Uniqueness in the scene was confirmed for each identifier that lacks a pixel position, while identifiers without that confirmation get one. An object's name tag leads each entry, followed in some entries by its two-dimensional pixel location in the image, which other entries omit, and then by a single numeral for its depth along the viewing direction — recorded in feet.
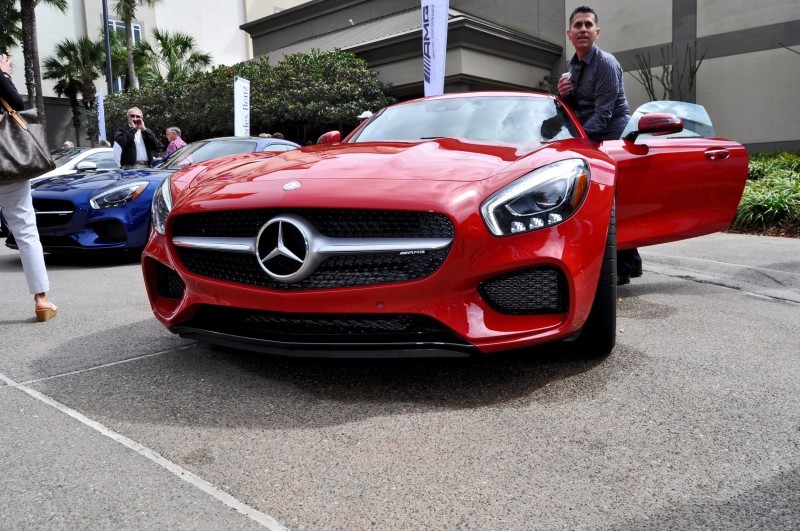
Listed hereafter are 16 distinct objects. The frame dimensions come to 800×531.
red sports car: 8.16
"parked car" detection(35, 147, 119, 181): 30.60
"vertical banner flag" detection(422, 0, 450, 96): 35.60
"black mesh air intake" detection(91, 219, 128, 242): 20.71
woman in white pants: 13.41
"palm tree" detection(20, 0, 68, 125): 77.54
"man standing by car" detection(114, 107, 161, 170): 30.12
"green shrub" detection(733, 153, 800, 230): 26.91
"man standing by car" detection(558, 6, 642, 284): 15.26
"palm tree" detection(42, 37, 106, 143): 104.88
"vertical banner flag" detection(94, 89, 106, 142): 63.82
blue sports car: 20.56
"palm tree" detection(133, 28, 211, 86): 103.50
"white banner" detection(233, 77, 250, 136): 47.28
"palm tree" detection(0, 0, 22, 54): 95.30
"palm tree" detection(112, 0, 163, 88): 92.64
